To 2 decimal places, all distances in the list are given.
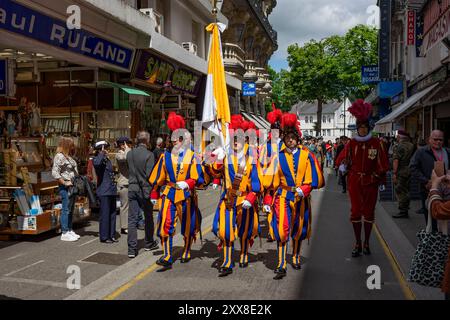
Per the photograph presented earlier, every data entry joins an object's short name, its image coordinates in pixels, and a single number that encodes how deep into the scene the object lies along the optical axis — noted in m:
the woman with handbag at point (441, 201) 3.80
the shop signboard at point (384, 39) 28.77
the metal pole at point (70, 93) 12.65
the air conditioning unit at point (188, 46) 19.09
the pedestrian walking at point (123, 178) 8.71
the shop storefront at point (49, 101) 8.43
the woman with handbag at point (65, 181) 8.21
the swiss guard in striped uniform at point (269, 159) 6.17
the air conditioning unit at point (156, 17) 14.62
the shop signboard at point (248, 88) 28.32
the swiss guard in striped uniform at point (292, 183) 6.04
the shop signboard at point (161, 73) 14.66
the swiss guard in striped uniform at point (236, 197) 6.09
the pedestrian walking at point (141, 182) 7.23
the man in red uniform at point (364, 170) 7.04
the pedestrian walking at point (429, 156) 7.80
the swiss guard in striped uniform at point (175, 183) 6.34
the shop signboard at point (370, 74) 31.73
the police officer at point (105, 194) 8.09
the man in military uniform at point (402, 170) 10.43
